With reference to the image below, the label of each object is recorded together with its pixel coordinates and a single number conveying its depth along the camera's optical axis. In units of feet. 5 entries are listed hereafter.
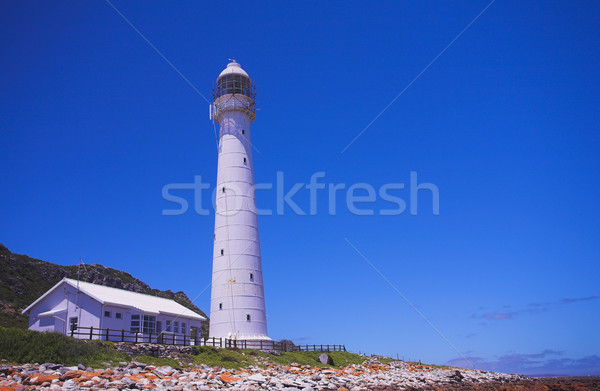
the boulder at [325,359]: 122.20
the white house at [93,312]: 100.89
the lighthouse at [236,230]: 118.62
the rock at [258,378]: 67.26
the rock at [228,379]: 65.66
